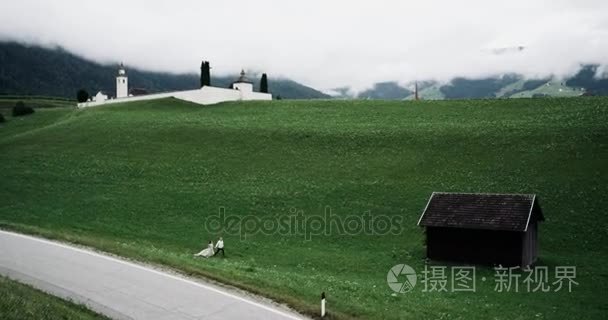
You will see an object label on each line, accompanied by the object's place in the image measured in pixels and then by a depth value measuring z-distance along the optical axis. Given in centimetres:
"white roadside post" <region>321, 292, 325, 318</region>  1884
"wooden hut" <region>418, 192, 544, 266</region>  3294
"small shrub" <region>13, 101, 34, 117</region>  9956
